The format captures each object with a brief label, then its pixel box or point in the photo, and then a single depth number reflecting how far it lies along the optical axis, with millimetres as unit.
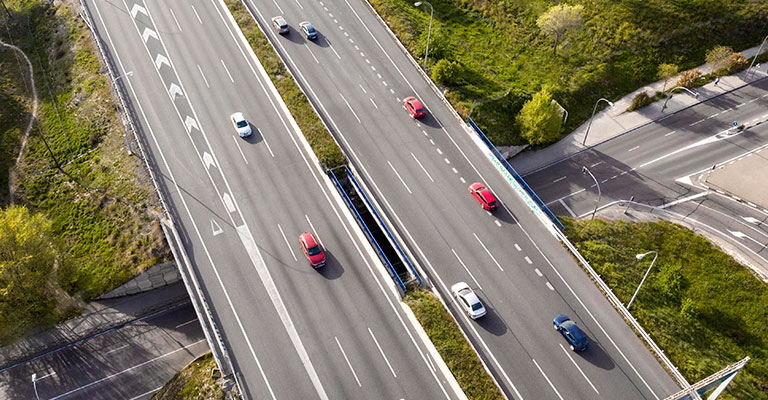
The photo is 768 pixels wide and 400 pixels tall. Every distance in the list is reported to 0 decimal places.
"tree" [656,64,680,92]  72631
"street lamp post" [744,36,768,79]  76281
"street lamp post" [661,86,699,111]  72394
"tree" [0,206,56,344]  49312
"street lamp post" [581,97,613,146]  67738
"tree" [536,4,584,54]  72000
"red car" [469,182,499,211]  53812
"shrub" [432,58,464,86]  66375
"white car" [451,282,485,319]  45875
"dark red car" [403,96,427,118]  62250
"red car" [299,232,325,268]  48625
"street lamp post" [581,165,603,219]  61194
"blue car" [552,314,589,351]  44062
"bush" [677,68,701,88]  73875
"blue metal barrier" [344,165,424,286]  49062
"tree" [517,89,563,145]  63531
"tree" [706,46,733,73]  72938
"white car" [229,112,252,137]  59250
